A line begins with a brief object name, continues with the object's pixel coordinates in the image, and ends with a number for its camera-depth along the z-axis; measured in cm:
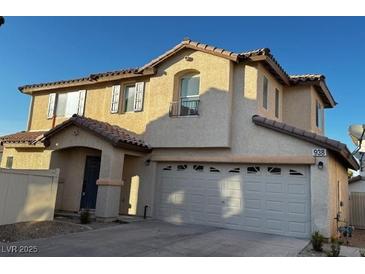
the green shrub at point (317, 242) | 959
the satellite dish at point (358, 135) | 1953
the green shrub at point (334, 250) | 877
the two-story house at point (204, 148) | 1222
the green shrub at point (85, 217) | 1238
